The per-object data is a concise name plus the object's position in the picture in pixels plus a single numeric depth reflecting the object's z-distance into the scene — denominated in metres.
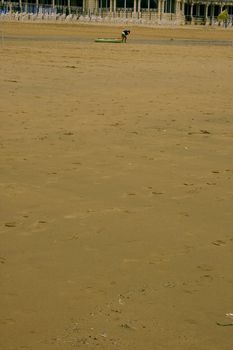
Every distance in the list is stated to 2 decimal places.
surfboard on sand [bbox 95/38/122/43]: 40.56
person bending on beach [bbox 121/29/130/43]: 40.19
